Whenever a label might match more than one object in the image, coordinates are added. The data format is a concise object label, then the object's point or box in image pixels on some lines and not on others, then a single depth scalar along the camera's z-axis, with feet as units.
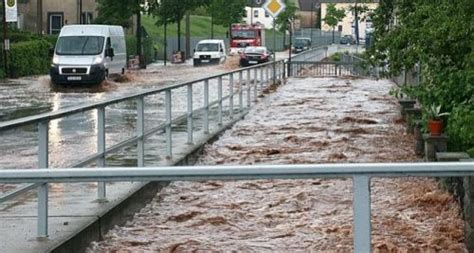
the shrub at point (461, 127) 37.39
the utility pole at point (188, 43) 270.63
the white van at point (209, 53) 217.77
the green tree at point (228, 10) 326.24
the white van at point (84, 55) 129.08
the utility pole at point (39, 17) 206.18
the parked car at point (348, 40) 382.42
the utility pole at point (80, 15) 226.93
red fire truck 262.67
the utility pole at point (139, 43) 208.95
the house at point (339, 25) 421.18
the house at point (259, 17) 482.69
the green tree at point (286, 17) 317.83
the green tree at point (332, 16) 389.80
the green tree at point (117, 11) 212.64
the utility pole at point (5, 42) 142.51
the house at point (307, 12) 500.74
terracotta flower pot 43.93
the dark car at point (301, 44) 314.96
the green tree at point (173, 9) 241.76
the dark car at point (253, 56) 205.22
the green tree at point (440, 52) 42.60
